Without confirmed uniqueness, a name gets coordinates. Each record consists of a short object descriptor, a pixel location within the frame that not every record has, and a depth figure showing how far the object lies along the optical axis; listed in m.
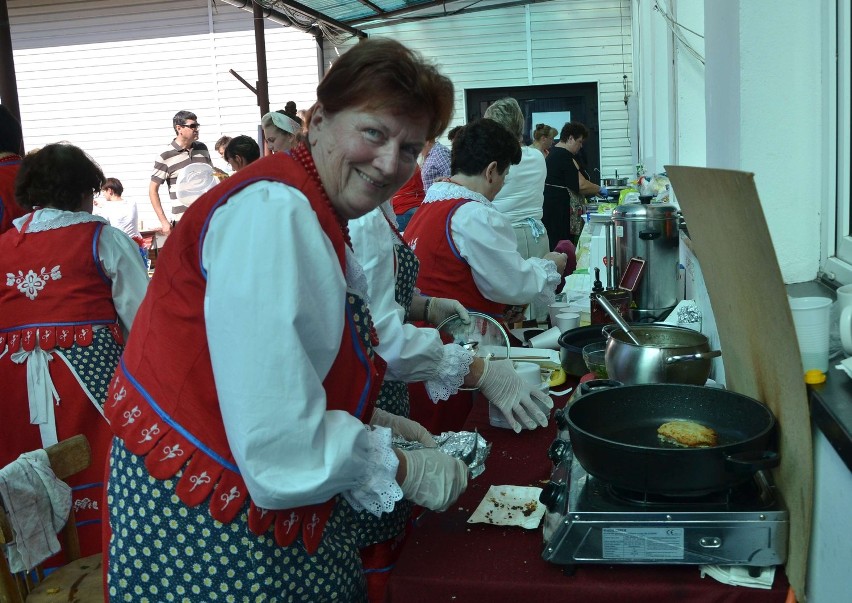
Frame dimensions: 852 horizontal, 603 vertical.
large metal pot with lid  3.56
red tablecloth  1.44
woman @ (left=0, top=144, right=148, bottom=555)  3.18
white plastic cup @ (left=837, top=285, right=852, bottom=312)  1.55
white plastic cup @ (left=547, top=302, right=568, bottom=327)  3.49
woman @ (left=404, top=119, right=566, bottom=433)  3.29
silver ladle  2.25
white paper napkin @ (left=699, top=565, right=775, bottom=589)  1.43
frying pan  1.40
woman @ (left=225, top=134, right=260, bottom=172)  4.73
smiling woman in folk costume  1.20
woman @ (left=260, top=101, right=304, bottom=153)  4.63
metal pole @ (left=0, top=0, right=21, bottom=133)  5.55
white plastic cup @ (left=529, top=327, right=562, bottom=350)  3.23
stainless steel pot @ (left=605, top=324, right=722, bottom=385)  1.96
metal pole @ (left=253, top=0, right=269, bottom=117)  10.00
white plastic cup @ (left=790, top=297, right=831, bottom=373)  1.48
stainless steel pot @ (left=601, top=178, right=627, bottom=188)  11.34
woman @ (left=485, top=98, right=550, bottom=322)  5.97
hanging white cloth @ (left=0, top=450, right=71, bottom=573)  2.10
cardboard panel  1.36
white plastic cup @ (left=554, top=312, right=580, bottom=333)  3.32
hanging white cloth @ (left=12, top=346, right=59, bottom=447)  3.16
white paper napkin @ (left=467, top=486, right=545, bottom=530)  1.70
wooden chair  2.25
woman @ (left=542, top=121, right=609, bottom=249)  8.03
